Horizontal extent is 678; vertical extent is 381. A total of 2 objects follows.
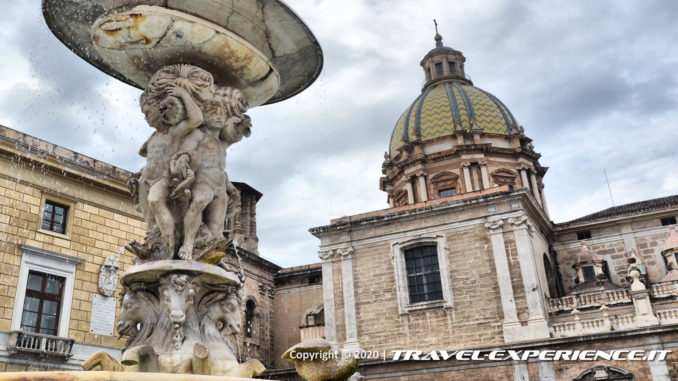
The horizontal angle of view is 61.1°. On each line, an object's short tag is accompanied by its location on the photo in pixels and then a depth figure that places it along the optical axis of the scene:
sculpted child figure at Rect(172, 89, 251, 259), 4.31
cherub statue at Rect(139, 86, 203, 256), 4.42
